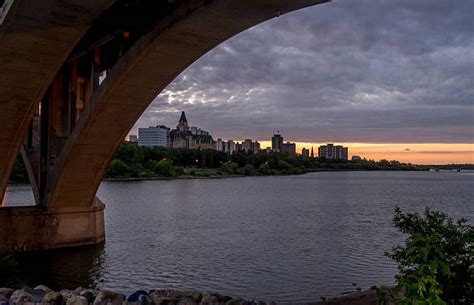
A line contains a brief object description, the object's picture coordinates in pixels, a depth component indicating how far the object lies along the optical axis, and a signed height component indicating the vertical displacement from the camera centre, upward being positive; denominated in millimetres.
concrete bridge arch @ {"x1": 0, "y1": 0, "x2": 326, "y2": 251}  12070 +1620
